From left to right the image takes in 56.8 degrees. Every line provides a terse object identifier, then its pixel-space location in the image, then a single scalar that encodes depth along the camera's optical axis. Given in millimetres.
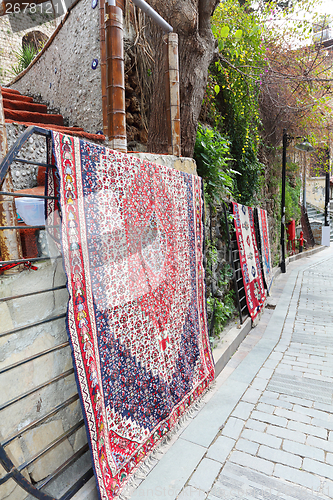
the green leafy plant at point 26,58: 7305
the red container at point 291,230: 12328
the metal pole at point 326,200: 15164
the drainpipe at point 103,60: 3395
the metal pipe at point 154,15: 2905
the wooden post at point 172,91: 3355
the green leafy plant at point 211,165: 4324
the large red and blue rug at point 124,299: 1677
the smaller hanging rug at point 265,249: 6789
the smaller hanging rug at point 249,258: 5173
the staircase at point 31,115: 2908
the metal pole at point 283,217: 9401
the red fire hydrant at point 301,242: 13462
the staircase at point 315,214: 19672
